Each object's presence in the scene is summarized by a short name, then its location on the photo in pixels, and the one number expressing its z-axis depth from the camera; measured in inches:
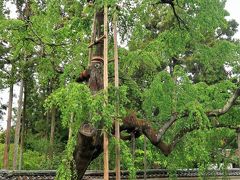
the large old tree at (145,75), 191.2
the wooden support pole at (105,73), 141.2
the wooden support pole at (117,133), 150.4
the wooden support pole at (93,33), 192.1
